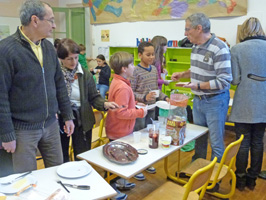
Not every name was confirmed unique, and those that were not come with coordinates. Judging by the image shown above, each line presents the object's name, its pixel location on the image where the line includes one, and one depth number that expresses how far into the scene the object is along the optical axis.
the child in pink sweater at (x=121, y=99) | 2.09
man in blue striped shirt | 2.20
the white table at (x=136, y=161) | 1.57
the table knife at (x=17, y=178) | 1.32
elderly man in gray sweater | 1.50
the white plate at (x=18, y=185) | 1.25
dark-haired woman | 2.06
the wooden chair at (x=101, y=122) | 2.80
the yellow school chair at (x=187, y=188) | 1.43
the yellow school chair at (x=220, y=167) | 1.81
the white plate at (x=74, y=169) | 1.42
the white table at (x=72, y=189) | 1.26
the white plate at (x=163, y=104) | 2.36
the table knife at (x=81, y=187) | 1.32
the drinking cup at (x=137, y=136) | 2.01
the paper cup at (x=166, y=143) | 1.91
